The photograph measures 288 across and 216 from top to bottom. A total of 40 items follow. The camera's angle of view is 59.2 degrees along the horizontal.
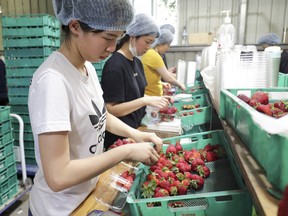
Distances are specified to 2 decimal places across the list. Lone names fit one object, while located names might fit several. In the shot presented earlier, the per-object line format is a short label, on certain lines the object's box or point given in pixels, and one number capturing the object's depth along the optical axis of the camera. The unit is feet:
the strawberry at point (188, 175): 4.17
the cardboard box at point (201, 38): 18.03
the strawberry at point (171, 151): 4.92
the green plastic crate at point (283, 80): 6.44
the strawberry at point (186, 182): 3.97
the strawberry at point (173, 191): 3.75
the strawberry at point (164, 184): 3.84
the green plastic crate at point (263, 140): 1.95
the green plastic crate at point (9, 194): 8.38
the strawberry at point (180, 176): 4.16
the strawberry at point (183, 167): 4.41
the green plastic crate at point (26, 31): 9.92
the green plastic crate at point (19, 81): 10.39
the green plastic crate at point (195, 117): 7.47
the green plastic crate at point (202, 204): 3.10
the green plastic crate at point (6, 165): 8.37
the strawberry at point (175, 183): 3.89
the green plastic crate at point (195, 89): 11.03
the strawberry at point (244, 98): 3.73
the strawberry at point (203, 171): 4.36
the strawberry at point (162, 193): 3.61
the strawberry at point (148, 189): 3.62
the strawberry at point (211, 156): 4.89
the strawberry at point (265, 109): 3.14
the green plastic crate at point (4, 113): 8.34
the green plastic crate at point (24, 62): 10.16
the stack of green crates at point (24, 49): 9.98
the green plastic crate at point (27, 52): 10.12
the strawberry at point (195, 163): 4.50
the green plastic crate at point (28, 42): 10.00
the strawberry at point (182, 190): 3.79
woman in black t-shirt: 5.78
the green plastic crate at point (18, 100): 10.60
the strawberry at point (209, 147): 5.15
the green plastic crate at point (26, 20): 9.90
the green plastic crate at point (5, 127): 8.34
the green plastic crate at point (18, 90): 10.52
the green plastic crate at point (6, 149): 8.37
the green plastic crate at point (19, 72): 10.28
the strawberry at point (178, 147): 5.08
